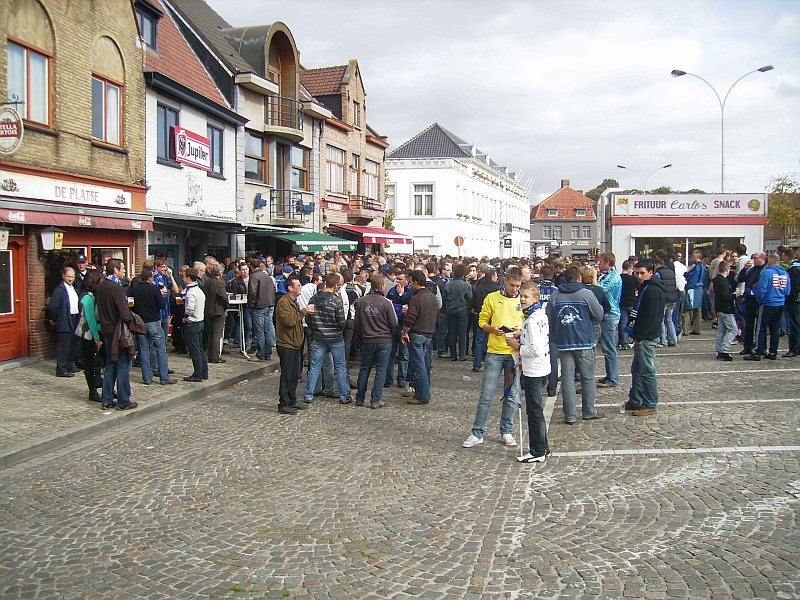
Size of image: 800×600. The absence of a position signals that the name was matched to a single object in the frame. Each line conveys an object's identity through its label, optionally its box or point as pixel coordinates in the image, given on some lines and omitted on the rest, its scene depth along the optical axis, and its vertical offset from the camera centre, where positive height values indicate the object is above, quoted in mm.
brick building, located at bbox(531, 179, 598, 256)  93856 +8012
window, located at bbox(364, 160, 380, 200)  35781 +5232
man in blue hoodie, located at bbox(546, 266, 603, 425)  8539 -672
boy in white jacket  6992 -940
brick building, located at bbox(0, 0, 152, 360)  12031 +2557
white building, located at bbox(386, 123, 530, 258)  51656 +6632
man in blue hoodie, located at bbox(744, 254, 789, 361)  12281 -290
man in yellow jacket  7656 -761
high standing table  13922 -580
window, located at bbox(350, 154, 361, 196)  33000 +5127
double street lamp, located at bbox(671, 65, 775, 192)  26644 +8141
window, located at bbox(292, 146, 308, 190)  26547 +4307
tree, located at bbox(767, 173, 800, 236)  39750 +4357
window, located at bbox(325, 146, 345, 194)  30250 +4957
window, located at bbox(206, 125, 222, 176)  20391 +3953
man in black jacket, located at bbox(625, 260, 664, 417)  8664 -828
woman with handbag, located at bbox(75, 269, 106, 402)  9531 -922
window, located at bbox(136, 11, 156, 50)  17391 +6372
